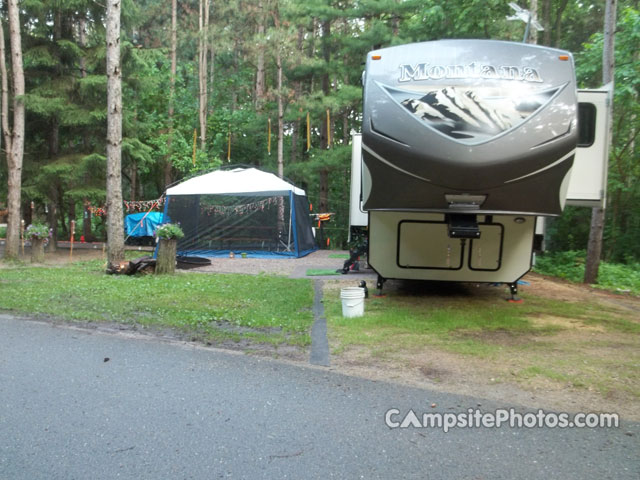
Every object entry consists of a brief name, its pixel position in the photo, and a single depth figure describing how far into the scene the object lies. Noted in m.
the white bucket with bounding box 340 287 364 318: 6.93
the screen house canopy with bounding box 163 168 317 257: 16.64
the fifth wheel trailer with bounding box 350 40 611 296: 5.56
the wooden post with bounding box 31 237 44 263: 14.03
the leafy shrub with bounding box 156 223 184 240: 11.08
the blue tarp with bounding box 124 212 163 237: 19.30
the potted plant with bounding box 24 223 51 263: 14.00
